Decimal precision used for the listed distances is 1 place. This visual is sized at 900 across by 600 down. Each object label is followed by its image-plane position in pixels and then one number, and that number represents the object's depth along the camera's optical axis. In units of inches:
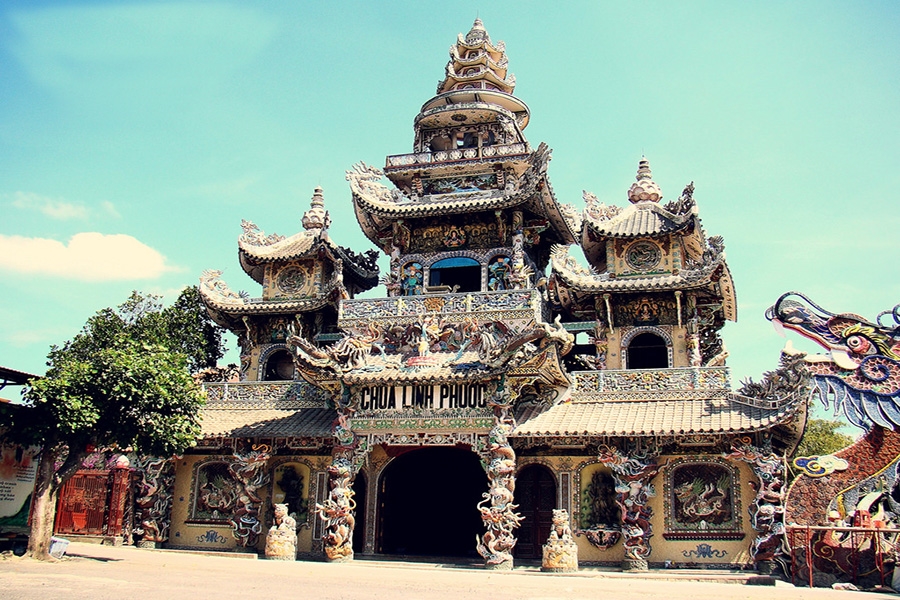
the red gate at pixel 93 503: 748.0
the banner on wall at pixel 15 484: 562.6
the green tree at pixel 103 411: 536.4
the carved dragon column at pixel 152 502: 731.4
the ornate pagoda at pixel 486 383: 622.8
